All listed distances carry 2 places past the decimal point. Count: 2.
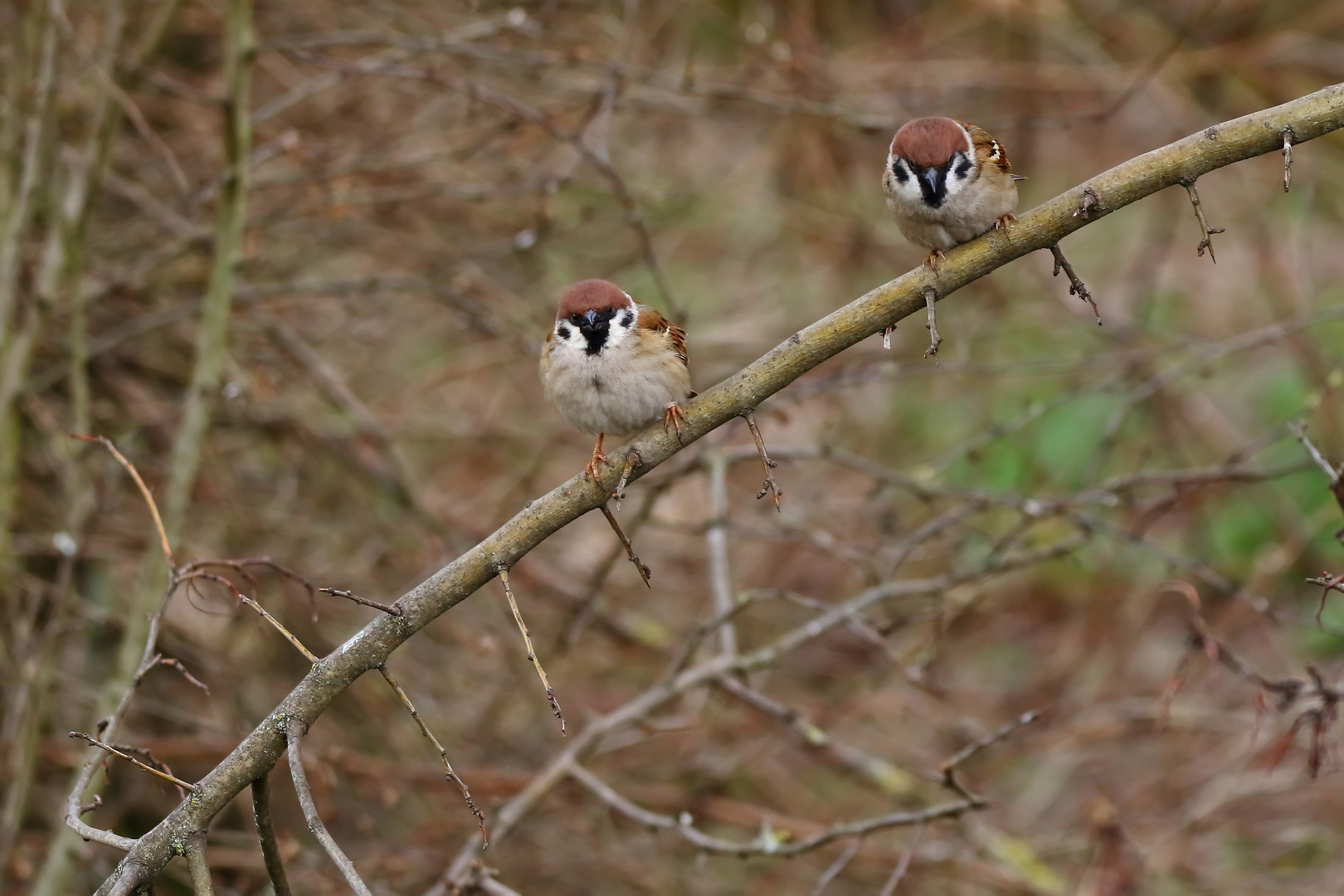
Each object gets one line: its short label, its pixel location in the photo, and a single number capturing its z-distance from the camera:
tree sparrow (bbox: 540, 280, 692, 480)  6.46
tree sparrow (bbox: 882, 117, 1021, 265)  5.56
